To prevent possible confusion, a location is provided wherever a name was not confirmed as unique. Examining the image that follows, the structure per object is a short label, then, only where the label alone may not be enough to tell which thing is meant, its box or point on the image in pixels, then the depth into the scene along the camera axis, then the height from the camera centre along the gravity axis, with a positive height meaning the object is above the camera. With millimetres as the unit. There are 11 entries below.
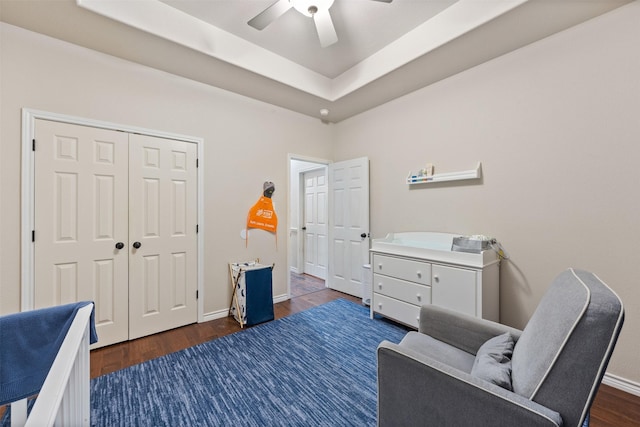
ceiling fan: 1938 +1514
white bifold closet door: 2254 -95
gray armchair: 871 -641
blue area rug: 1658 -1230
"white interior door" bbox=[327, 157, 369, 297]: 3775 -138
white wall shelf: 2667 +413
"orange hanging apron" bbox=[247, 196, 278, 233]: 3422 -4
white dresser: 2301 -602
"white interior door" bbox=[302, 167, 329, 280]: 4750 -138
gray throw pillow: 1080 -674
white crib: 672 -489
